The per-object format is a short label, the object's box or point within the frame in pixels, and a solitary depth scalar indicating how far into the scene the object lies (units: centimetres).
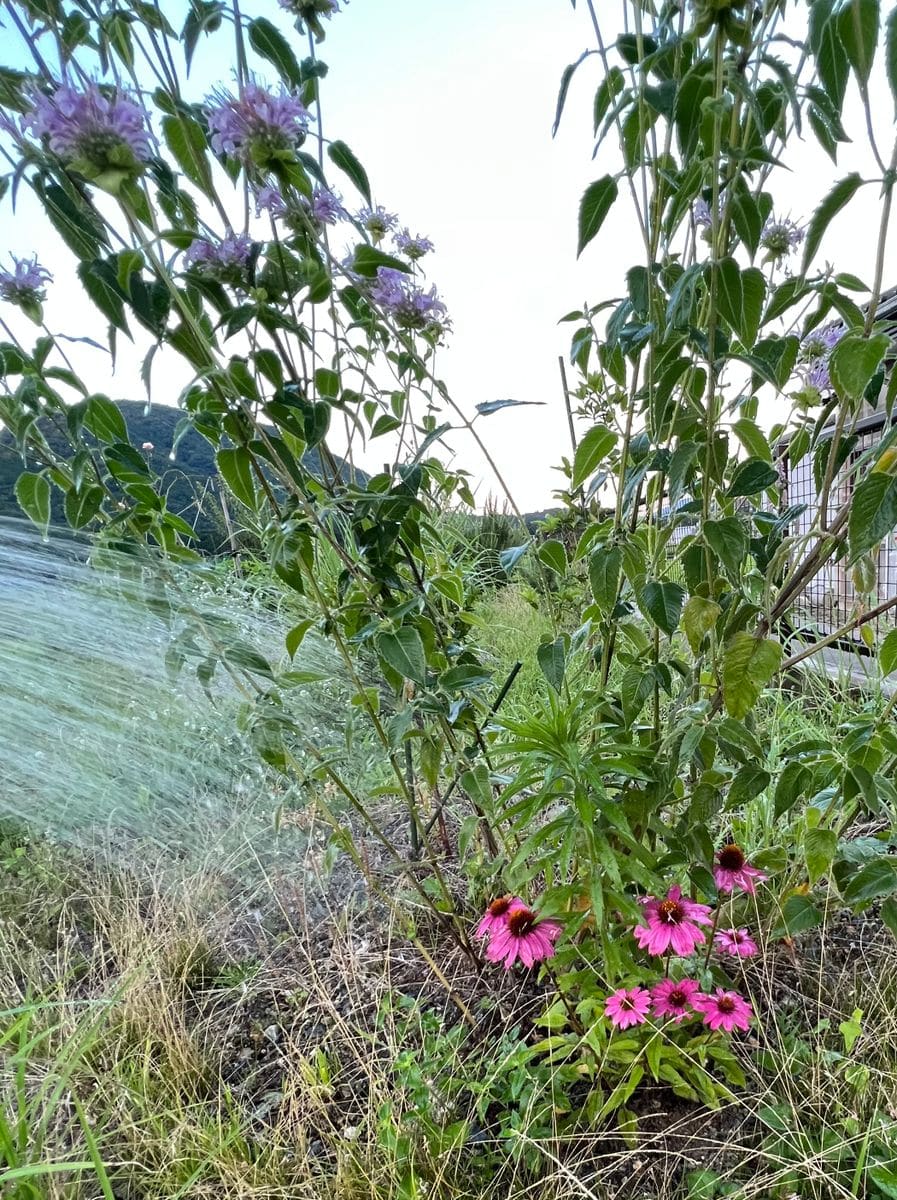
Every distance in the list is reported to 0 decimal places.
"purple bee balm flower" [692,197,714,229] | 76
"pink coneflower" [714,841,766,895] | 80
